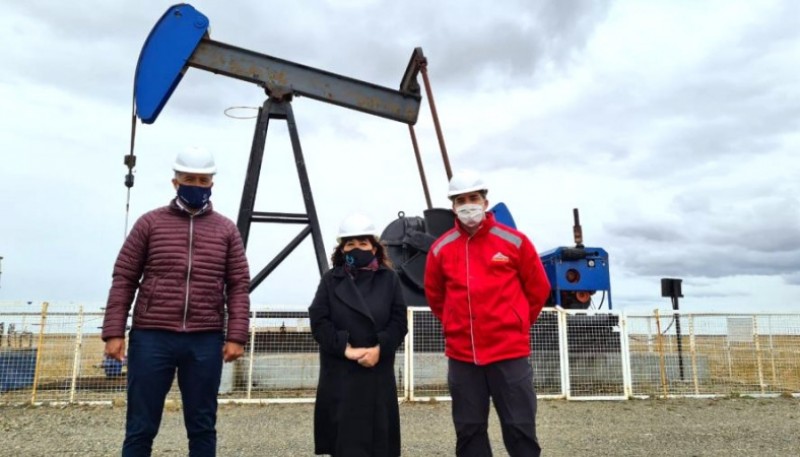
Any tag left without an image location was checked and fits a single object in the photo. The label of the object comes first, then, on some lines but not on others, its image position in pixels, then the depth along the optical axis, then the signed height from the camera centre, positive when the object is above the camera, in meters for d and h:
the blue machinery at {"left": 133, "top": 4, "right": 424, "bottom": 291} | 6.98 +3.36
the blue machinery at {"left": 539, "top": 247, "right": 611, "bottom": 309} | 8.66 +0.93
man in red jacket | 2.75 +0.10
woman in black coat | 2.64 -0.04
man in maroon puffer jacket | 2.60 +0.14
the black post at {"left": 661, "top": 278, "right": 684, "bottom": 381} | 8.98 +0.75
